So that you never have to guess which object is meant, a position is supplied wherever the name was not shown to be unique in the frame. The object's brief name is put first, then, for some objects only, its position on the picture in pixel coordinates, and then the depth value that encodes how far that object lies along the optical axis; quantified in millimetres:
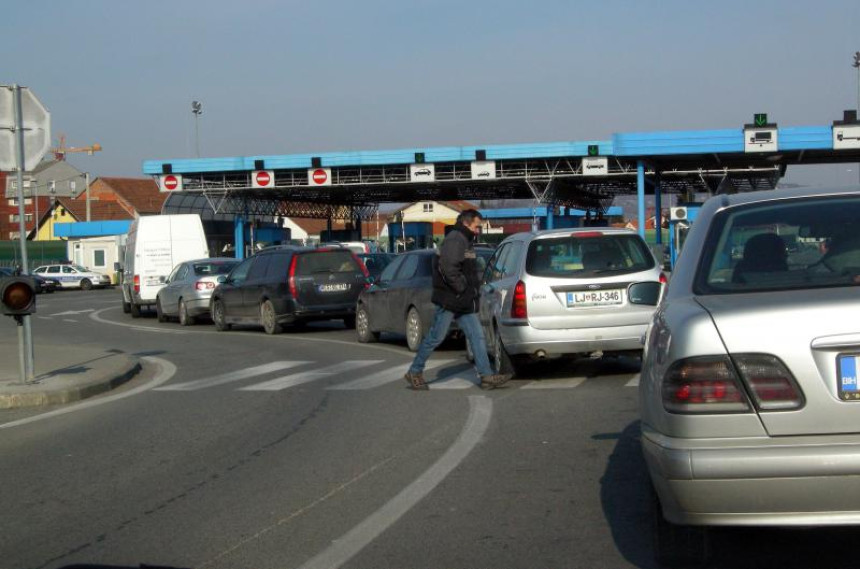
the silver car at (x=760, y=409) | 4105
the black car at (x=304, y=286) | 21156
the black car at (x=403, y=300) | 16030
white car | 62812
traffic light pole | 12266
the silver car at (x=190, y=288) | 26094
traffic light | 11594
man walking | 11219
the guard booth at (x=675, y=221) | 26234
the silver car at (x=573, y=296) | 11547
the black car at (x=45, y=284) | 58825
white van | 30891
